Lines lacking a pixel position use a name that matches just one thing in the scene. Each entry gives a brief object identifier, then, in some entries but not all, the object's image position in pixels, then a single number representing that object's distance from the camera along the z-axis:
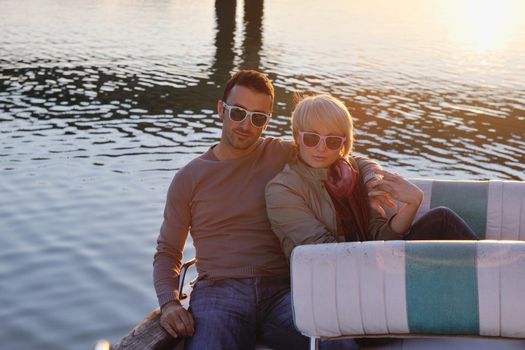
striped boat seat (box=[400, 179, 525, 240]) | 5.02
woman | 4.29
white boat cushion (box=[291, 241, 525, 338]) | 3.53
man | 4.29
